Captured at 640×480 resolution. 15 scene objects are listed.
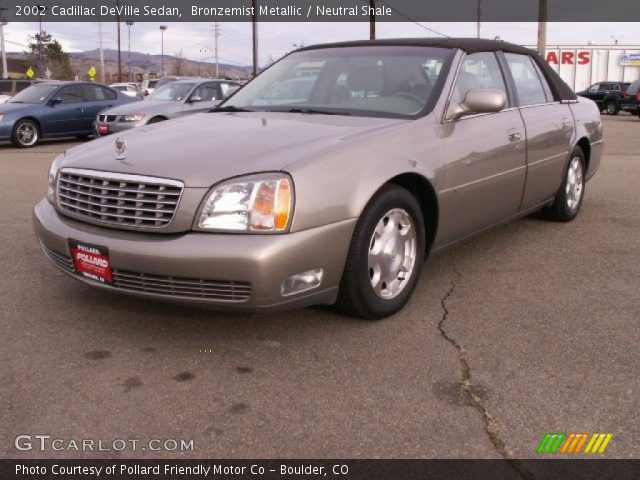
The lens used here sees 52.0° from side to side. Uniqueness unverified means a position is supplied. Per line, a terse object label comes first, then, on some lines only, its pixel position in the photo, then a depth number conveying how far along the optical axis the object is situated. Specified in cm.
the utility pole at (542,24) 2497
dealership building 4031
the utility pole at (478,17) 5641
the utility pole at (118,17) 5686
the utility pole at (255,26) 3528
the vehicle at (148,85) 3180
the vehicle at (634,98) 2336
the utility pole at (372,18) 2812
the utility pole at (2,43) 4223
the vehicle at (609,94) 2959
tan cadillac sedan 298
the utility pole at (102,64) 4861
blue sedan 1370
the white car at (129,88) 3452
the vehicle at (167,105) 1263
